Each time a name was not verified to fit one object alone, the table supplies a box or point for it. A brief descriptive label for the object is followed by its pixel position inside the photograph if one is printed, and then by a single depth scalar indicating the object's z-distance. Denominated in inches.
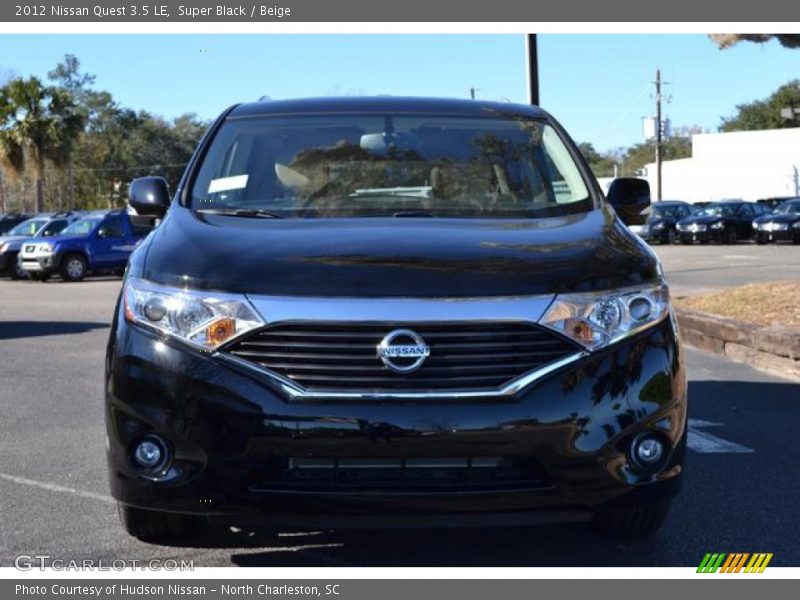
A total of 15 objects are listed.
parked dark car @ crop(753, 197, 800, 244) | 1364.4
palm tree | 1599.4
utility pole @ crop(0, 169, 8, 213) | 2851.9
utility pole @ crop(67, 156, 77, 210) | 2502.5
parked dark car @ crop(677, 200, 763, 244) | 1477.6
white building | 2239.2
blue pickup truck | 991.6
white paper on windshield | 184.7
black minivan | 132.6
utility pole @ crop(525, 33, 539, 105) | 698.8
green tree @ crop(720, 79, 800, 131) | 3363.7
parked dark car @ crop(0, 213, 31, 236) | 1230.9
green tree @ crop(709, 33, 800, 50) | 469.4
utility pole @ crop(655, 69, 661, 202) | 2122.8
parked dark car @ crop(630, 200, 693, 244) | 1526.8
